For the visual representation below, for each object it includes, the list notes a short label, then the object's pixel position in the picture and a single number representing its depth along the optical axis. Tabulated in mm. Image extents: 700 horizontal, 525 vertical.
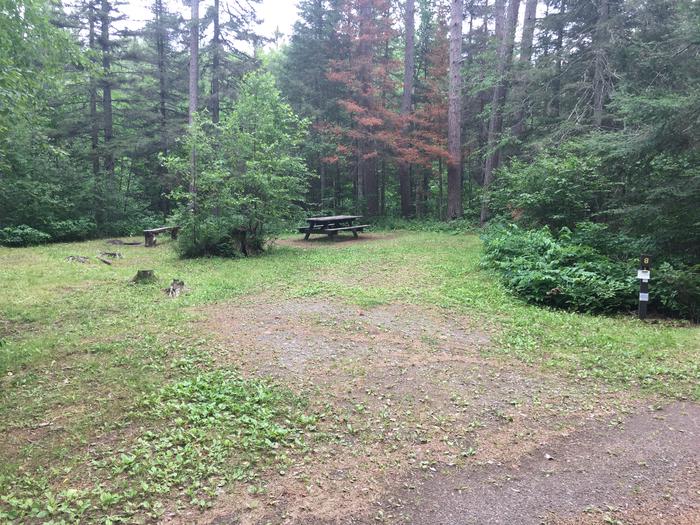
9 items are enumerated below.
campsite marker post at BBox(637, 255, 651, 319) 5883
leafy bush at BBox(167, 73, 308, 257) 11031
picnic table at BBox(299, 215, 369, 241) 15172
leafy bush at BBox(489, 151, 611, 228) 10055
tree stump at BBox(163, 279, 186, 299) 7289
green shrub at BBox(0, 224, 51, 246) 13734
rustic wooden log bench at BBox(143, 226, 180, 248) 14227
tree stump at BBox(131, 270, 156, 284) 8078
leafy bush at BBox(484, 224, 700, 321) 5996
